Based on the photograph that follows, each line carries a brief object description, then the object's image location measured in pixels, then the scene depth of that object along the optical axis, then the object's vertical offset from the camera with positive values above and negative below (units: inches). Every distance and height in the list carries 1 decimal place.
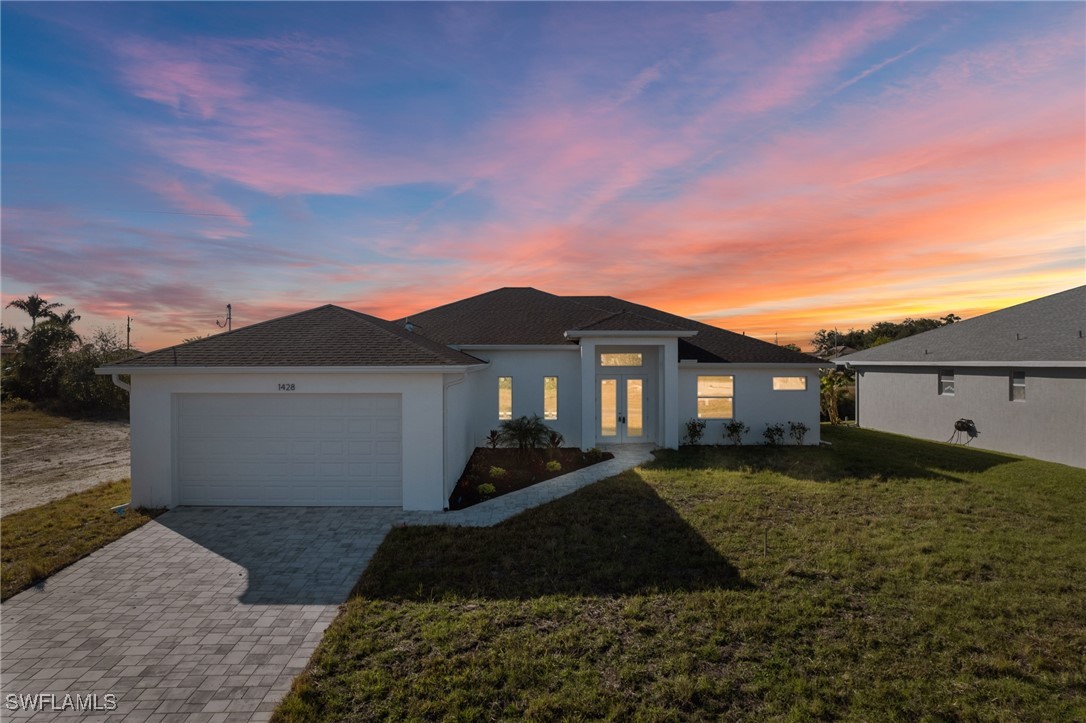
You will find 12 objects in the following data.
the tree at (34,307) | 1366.9 +187.7
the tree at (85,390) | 1109.7 -40.6
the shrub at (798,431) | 645.2 -84.5
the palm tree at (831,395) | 952.9 -54.8
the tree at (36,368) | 1176.8 +12.4
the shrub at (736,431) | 639.8 -84.0
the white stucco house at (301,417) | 379.9 -36.8
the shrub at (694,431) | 634.8 -82.2
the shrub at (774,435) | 644.1 -89.7
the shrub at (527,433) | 548.1 -73.0
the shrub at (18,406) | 1123.3 -77.4
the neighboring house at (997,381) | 572.4 -20.1
